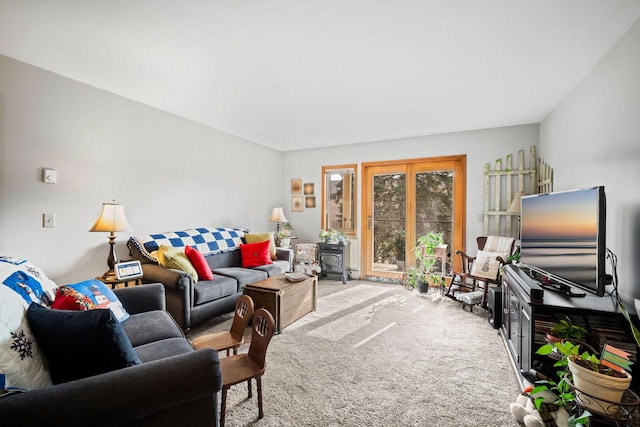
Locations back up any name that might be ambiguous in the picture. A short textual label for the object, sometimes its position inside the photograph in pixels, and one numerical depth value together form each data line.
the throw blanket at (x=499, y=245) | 3.59
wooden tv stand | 1.57
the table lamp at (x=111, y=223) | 2.68
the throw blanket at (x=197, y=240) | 3.19
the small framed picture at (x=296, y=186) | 5.81
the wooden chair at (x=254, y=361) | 1.53
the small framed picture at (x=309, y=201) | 5.68
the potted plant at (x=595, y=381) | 1.21
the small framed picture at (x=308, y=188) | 5.70
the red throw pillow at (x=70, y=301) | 1.51
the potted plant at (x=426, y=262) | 4.29
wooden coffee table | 2.80
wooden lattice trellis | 3.95
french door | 4.57
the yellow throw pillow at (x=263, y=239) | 4.29
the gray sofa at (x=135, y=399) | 0.86
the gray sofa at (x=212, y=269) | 2.74
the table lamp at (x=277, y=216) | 5.20
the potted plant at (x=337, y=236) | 5.09
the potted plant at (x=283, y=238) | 5.04
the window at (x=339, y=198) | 5.40
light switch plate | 2.63
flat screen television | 1.70
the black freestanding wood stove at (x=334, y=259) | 4.97
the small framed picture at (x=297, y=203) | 5.80
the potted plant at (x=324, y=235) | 5.13
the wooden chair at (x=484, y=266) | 3.54
